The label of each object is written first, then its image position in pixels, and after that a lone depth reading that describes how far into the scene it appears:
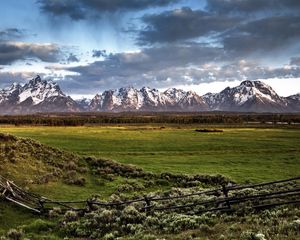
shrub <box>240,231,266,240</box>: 13.12
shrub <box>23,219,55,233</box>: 21.12
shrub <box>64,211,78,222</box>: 22.38
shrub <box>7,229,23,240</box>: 19.33
